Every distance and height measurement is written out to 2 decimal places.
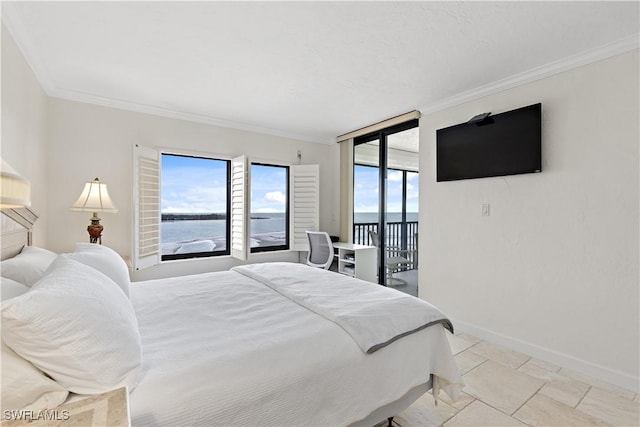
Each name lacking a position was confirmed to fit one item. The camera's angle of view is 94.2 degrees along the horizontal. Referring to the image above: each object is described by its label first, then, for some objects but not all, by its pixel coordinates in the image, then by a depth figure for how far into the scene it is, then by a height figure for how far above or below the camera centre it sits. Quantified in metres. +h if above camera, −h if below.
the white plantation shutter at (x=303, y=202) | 4.70 +0.20
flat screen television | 2.61 +0.68
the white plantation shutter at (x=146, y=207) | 3.33 +0.08
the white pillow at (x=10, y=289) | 1.04 -0.29
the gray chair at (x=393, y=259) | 4.33 -0.65
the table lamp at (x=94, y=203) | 2.78 +0.10
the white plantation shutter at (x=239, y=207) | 4.11 +0.10
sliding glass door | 4.30 +0.30
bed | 0.96 -0.57
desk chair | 4.08 -0.50
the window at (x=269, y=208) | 4.58 +0.11
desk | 4.04 -0.64
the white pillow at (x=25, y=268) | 1.39 -0.27
